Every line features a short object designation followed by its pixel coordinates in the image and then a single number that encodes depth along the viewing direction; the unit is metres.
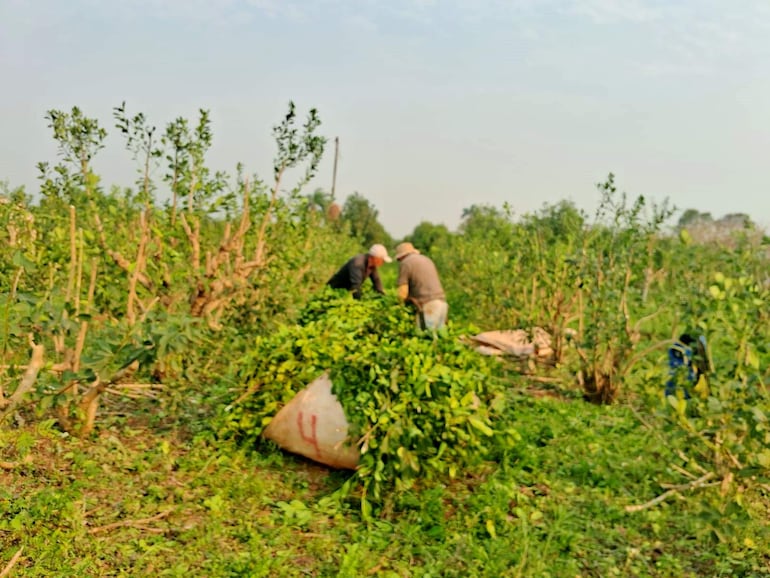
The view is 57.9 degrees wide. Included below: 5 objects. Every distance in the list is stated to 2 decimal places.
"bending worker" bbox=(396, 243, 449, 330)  7.45
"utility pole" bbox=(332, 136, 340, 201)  34.19
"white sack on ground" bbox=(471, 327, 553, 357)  8.11
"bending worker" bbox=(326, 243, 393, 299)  7.58
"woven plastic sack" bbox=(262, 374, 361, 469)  4.11
